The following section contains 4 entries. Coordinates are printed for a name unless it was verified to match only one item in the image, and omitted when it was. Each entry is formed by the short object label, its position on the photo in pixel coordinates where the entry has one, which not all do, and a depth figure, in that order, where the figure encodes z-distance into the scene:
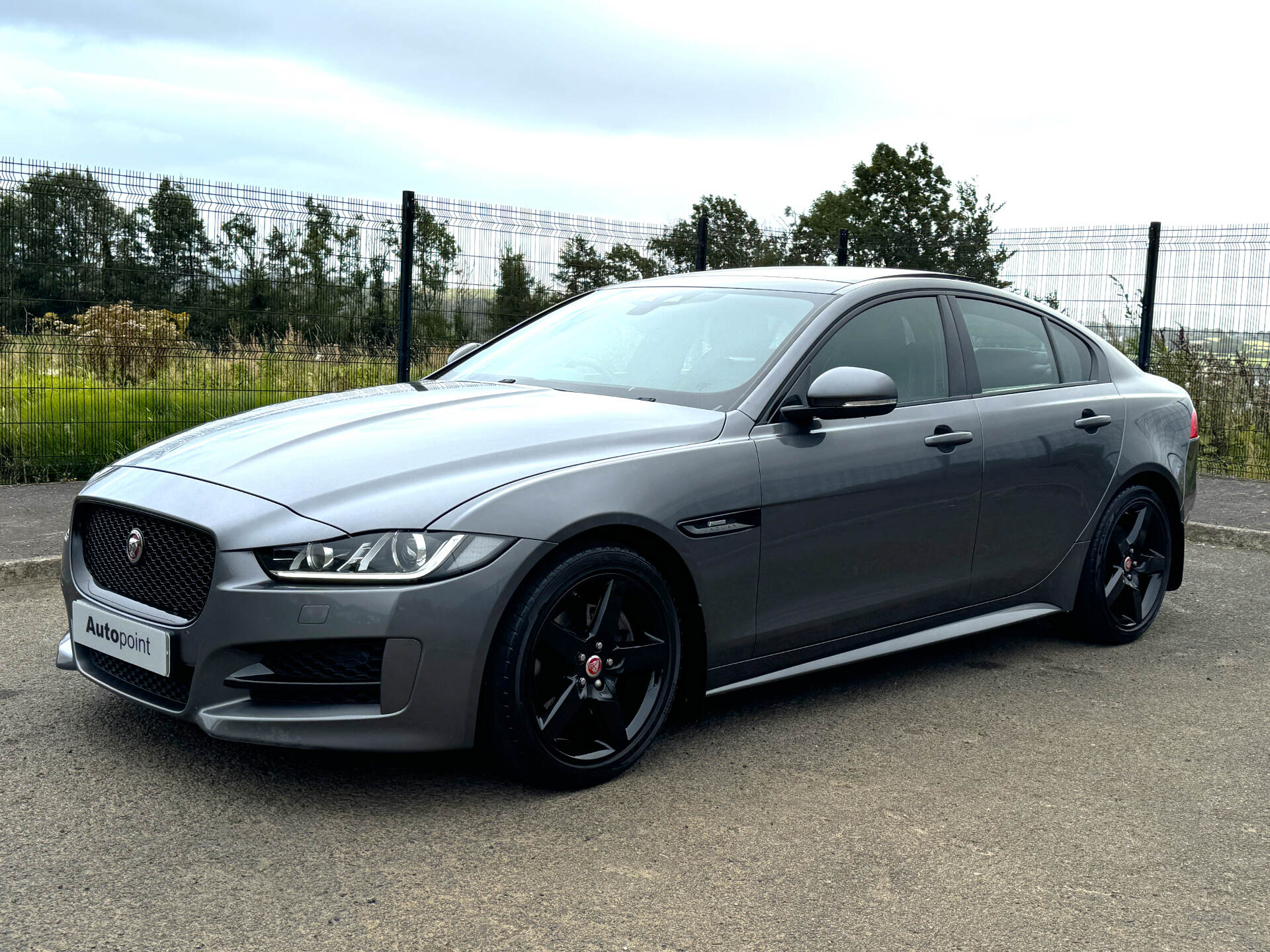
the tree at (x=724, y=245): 11.77
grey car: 3.20
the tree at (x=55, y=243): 8.49
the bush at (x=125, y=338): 8.69
